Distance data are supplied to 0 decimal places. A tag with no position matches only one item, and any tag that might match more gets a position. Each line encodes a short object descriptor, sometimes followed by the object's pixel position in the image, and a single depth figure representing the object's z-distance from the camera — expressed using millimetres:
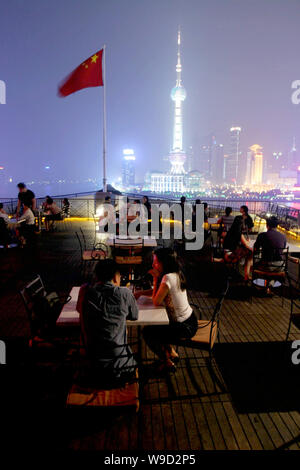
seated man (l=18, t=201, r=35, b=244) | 9242
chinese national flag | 12125
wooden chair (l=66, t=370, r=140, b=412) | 2602
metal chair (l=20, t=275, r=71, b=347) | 3377
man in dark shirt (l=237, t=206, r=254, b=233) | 8383
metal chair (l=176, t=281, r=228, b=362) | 3391
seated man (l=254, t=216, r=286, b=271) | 5605
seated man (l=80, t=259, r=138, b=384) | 2516
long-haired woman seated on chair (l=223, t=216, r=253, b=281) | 6641
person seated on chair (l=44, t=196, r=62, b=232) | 12125
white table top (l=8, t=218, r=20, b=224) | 9052
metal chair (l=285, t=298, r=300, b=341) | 3965
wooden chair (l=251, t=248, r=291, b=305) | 5625
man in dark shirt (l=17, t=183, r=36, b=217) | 9398
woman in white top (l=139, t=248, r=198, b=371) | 3342
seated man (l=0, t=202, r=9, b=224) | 8653
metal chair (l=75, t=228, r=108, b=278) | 6720
